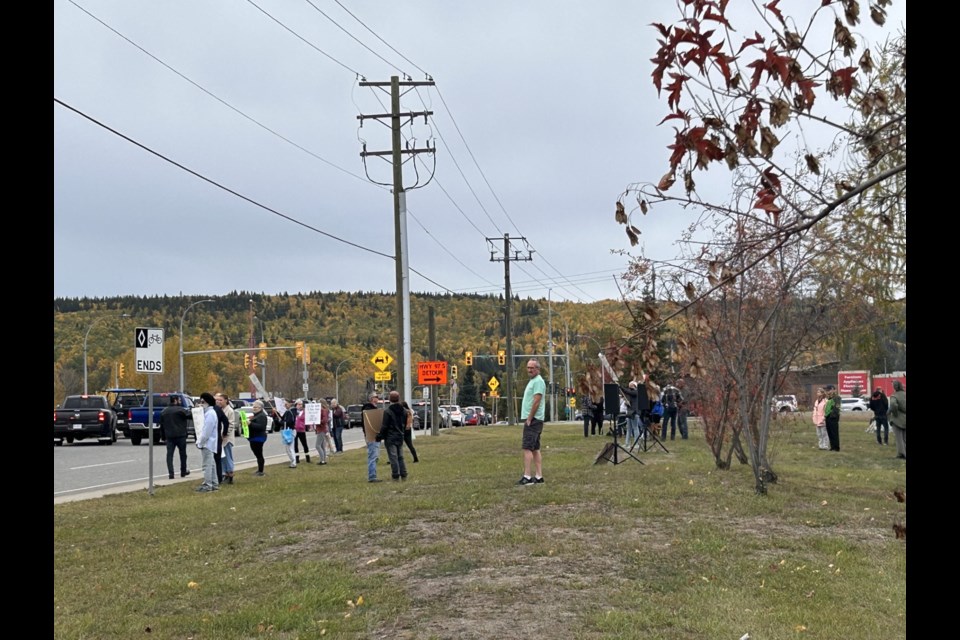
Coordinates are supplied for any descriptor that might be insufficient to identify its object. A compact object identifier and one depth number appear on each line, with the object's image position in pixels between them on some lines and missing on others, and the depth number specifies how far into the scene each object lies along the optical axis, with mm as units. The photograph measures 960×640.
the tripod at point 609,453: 19147
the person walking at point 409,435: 21481
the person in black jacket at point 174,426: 20219
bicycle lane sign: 16891
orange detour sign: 41906
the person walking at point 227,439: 19375
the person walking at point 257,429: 20891
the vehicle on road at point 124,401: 41288
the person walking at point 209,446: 17984
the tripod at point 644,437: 22031
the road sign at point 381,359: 36688
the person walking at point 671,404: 30020
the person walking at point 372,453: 18188
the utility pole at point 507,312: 60625
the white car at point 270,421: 43119
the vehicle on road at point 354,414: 66875
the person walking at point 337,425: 30397
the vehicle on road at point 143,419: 36969
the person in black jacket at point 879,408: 28188
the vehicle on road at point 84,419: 35531
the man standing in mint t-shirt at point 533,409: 14477
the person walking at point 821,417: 25892
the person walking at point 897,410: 19477
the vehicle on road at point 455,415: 72812
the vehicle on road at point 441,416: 64975
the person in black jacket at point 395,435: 18031
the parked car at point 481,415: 84819
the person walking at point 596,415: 33219
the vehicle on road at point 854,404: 89438
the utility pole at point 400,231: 31656
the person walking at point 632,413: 23316
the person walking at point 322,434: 25375
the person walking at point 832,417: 25484
